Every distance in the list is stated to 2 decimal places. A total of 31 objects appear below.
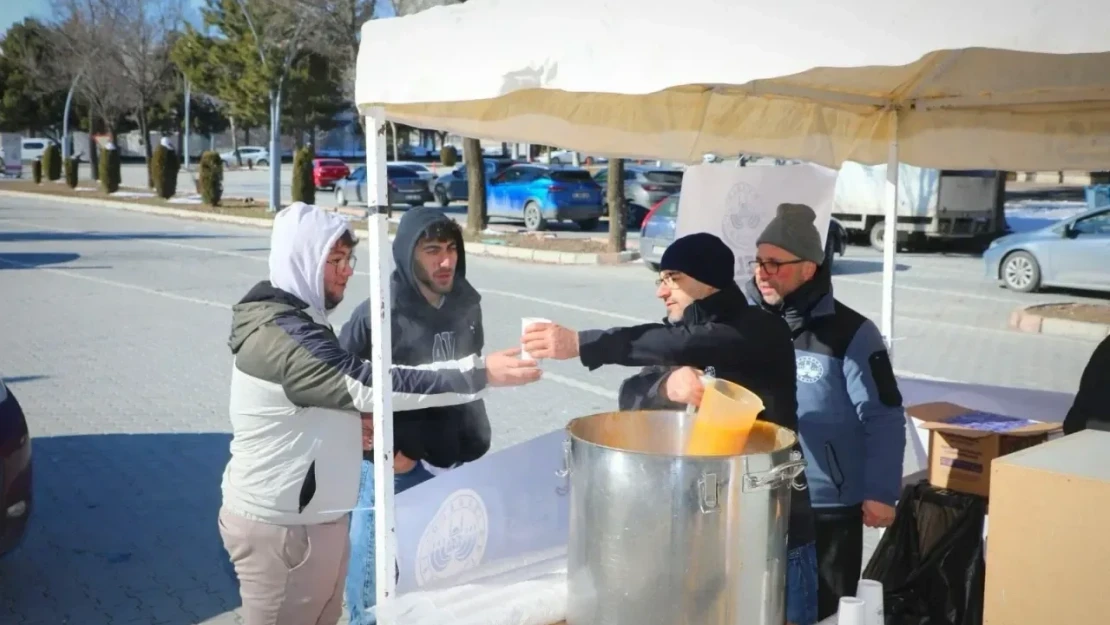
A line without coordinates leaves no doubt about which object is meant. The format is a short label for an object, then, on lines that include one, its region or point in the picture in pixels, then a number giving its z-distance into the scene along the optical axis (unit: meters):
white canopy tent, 1.93
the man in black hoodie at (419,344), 3.42
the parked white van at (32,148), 60.75
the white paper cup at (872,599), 2.37
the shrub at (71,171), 38.09
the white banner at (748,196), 4.74
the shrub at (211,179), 29.91
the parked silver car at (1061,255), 14.64
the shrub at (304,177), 27.50
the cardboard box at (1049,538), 1.97
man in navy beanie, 2.64
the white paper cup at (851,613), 2.30
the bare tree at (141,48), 47.12
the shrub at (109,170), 36.00
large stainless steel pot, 2.11
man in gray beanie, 3.31
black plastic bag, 3.22
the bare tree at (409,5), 20.14
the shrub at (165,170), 33.34
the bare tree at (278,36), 27.52
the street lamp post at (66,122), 49.81
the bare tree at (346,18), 27.02
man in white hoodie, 2.73
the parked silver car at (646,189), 25.34
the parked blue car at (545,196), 25.33
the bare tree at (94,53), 46.78
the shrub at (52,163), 41.78
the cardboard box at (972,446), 4.22
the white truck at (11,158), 51.16
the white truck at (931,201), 20.73
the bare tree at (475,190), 22.08
